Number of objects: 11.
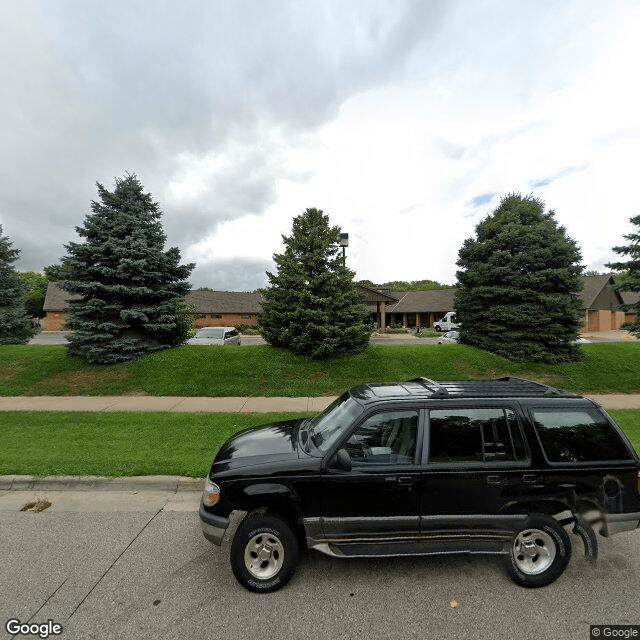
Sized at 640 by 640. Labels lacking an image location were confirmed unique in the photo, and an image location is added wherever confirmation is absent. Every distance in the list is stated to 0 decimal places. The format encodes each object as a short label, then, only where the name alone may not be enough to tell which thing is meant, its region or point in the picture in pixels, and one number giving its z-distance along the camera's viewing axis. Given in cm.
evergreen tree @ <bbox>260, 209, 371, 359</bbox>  1180
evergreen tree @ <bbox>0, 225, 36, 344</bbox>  1548
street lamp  1256
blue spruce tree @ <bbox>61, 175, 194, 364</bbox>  1122
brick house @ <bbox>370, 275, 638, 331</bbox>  3628
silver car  1686
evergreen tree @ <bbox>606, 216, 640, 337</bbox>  1077
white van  3386
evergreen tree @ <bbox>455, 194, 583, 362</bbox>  1201
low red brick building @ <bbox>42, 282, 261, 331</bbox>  4094
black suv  303
